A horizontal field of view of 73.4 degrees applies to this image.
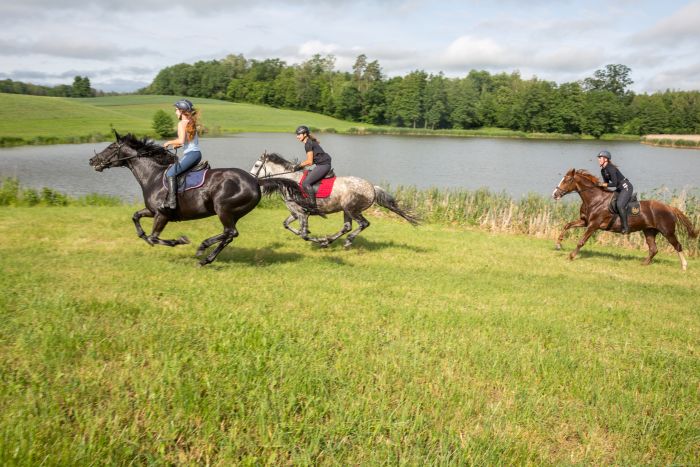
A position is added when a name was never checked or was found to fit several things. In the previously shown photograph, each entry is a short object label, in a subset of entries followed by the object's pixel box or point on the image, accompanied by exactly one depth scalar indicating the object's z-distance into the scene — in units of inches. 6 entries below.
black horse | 363.3
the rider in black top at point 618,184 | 521.8
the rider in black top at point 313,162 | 447.5
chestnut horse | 544.7
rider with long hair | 343.9
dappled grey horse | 472.7
